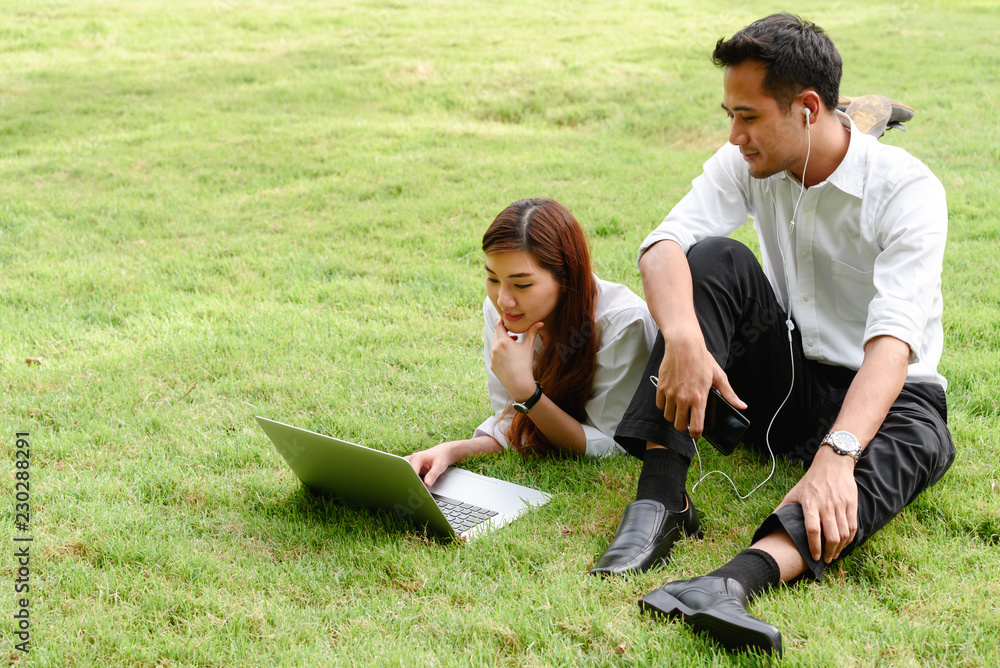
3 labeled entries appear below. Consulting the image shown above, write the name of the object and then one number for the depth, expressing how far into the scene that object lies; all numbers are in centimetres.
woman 313
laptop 265
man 241
